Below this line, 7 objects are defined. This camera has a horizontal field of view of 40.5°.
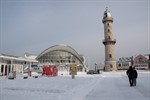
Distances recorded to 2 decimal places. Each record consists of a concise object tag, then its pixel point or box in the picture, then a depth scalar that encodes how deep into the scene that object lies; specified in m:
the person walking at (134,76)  15.87
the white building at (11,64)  34.72
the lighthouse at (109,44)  62.66
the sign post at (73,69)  26.07
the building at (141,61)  89.19
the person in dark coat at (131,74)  15.92
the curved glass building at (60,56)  67.50
